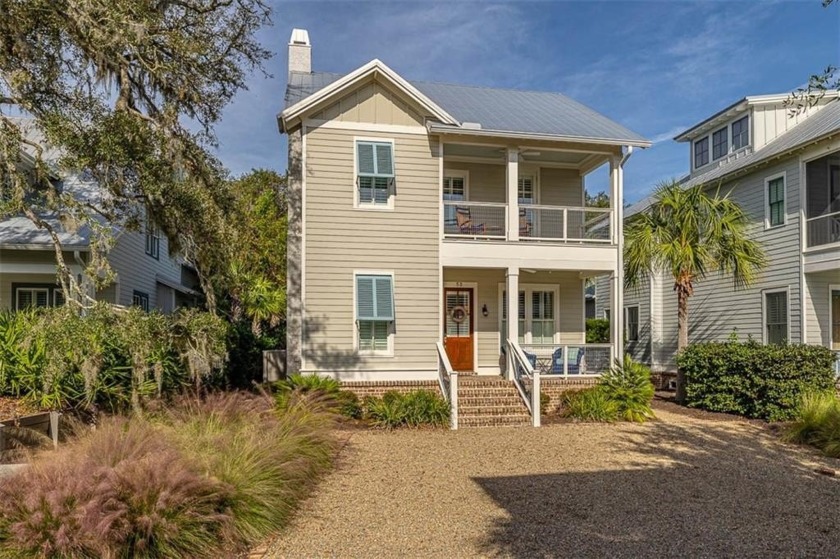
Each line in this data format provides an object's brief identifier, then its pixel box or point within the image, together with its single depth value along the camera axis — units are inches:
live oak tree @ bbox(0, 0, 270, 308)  332.8
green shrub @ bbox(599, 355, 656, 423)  505.4
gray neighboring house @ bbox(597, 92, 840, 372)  606.9
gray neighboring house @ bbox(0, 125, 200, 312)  528.7
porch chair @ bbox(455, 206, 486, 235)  586.9
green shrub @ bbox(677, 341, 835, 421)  486.0
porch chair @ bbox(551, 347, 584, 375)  568.1
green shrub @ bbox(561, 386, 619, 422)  498.0
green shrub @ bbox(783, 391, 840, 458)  386.3
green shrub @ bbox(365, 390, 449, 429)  465.1
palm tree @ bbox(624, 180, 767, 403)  582.9
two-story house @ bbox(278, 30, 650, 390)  529.0
